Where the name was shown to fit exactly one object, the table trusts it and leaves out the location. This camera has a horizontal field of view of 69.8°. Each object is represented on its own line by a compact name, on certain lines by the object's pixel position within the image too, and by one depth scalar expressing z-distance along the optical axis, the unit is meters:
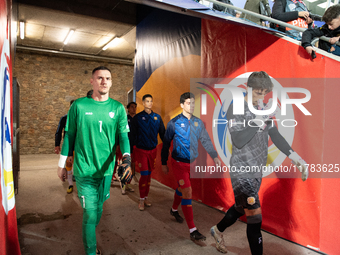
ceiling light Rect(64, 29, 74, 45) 8.53
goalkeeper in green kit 2.20
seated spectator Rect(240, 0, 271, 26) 3.84
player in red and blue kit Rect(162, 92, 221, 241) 3.06
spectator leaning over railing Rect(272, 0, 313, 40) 3.19
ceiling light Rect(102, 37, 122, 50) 9.22
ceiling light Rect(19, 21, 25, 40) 7.65
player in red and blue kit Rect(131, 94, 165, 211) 4.01
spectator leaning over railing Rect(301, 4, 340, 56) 2.55
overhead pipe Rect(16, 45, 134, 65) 10.13
